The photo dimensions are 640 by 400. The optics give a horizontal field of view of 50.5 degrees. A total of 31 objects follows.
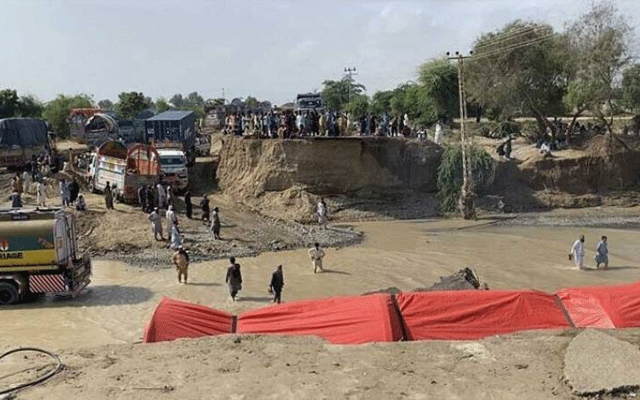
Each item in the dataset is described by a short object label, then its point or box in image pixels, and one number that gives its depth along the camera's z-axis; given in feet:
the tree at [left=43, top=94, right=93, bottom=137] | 219.61
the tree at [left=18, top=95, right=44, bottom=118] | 227.85
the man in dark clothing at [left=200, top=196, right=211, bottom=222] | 91.15
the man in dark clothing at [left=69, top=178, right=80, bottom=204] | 94.94
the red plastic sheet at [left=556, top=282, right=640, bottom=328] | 38.58
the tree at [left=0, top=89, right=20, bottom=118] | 214.07
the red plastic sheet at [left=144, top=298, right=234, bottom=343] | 38.24
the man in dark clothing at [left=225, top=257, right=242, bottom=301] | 57.31
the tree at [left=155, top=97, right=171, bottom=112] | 321.13
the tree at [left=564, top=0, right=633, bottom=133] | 122.62
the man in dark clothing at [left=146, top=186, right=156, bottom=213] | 91.95
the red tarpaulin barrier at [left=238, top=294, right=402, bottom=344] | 35.60
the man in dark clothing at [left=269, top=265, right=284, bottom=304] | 56.70
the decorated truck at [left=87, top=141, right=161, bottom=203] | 95.96
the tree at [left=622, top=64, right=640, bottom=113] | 122.72
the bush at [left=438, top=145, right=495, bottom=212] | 110.01
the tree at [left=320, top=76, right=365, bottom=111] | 290.09
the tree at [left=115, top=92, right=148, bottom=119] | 265.13
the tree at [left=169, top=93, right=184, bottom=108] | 544.54
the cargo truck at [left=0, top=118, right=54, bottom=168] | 120.98
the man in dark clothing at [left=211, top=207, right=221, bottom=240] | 82.05
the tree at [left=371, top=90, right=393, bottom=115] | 224.51
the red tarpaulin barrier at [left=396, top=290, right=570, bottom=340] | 36.29
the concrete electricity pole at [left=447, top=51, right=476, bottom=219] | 103.55
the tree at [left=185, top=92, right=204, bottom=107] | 545.56
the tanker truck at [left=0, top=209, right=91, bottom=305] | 57.41
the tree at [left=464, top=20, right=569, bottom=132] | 135.74
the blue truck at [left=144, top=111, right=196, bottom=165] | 125.90
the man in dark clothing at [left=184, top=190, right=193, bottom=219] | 91.86
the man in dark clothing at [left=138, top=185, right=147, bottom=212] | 93.01
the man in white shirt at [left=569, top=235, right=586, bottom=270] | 70.59
